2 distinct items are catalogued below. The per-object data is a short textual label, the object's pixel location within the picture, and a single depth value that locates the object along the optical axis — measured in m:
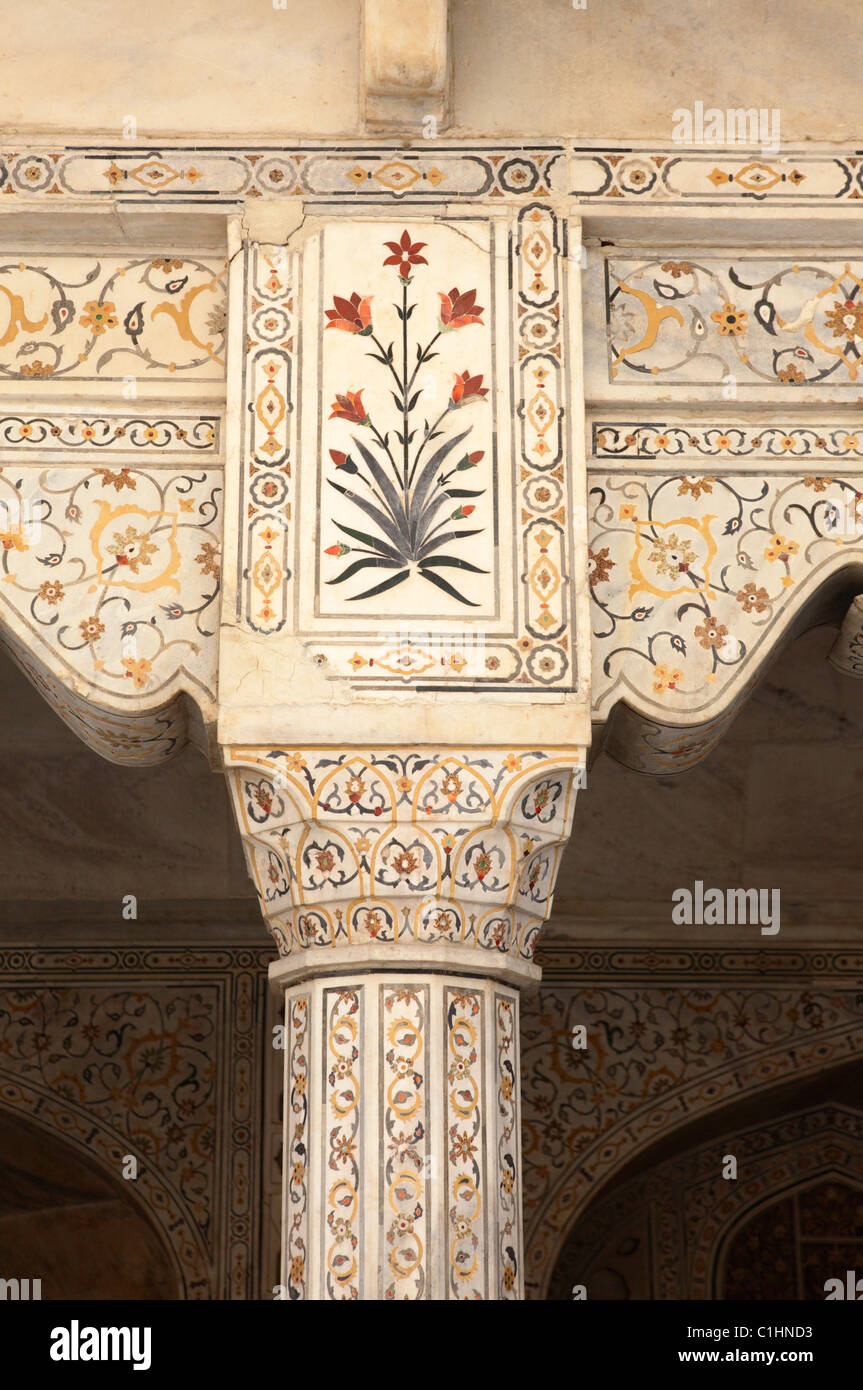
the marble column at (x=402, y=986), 2.81
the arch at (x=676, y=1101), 5.02
